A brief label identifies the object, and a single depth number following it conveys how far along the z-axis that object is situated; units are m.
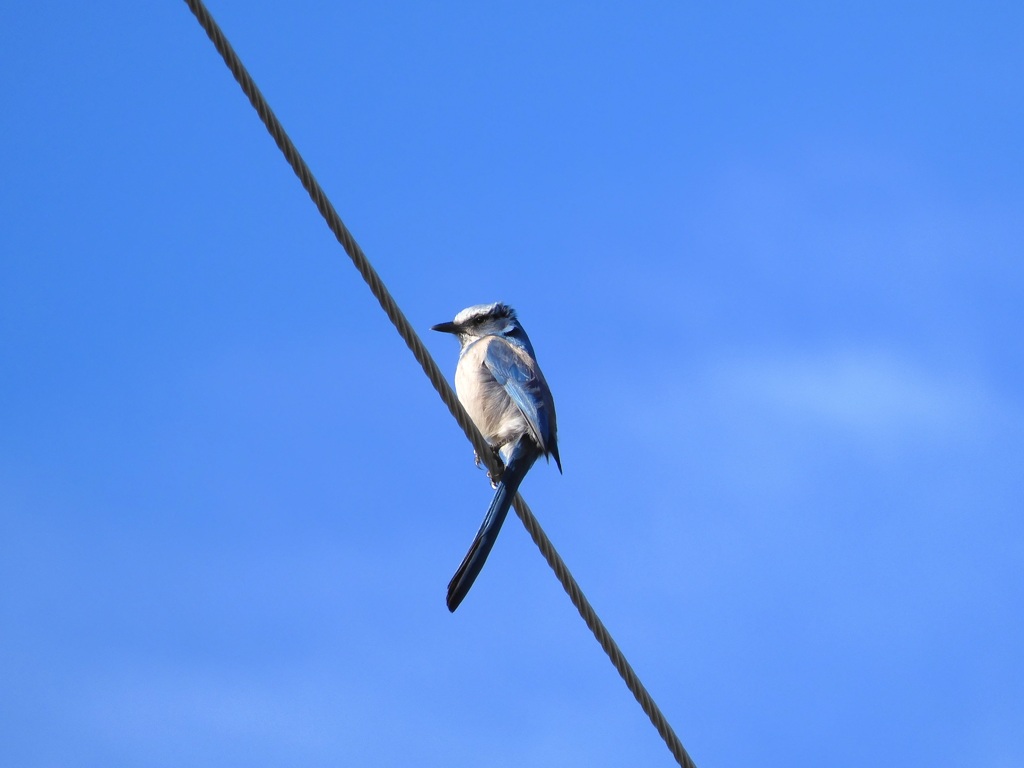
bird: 11.14
